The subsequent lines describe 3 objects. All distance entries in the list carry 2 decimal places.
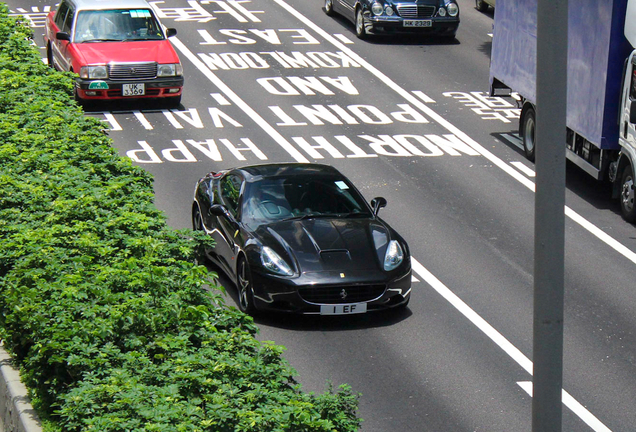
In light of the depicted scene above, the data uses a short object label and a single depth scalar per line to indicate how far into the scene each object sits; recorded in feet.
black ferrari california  78.02
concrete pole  39.14
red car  138.21
